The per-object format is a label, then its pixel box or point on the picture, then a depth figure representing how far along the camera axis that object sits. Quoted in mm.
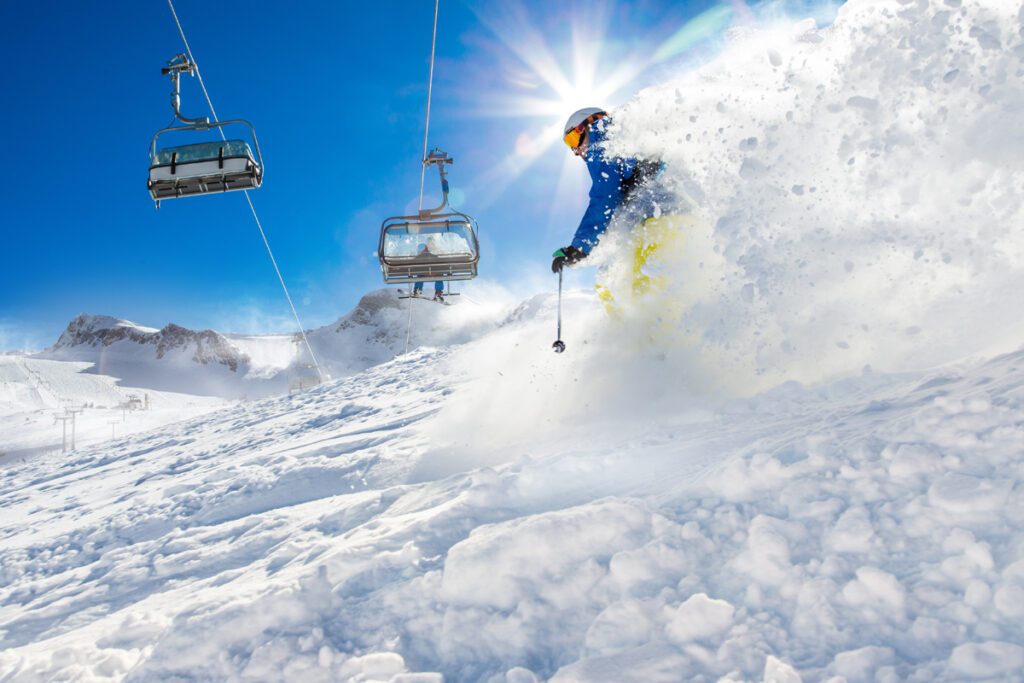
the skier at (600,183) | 5348
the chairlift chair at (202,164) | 6957
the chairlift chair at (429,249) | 8289
